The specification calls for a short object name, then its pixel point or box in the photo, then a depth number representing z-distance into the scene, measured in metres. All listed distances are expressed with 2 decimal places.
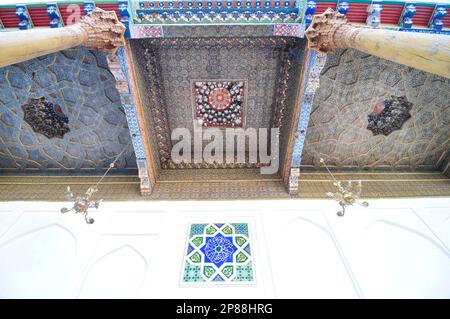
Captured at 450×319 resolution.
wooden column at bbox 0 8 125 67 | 1.92
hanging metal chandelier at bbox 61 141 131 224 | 3.40
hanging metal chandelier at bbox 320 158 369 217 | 3.43
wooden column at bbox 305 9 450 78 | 1.67
